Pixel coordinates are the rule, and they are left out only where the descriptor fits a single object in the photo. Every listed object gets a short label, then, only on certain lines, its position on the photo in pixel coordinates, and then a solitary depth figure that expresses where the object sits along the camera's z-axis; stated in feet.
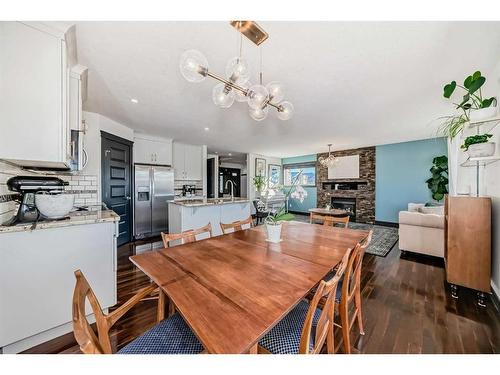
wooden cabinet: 6.16
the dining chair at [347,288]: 3.96
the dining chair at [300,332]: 2.56
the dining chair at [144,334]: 2.00
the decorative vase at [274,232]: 5.25
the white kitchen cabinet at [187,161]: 17.88
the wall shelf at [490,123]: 5.50
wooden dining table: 2.11
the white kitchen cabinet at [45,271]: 4.18
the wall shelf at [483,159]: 5.63
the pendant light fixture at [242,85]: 3.66
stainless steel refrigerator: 13.83
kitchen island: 10.25
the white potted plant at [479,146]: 5.68
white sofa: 9.51
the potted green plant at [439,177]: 14.69
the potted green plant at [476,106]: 5.34
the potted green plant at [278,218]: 5.19
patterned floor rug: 11.37
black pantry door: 11.12
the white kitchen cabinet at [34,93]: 4.28
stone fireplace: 19.52
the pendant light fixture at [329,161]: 18.84
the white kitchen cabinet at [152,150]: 14.61
